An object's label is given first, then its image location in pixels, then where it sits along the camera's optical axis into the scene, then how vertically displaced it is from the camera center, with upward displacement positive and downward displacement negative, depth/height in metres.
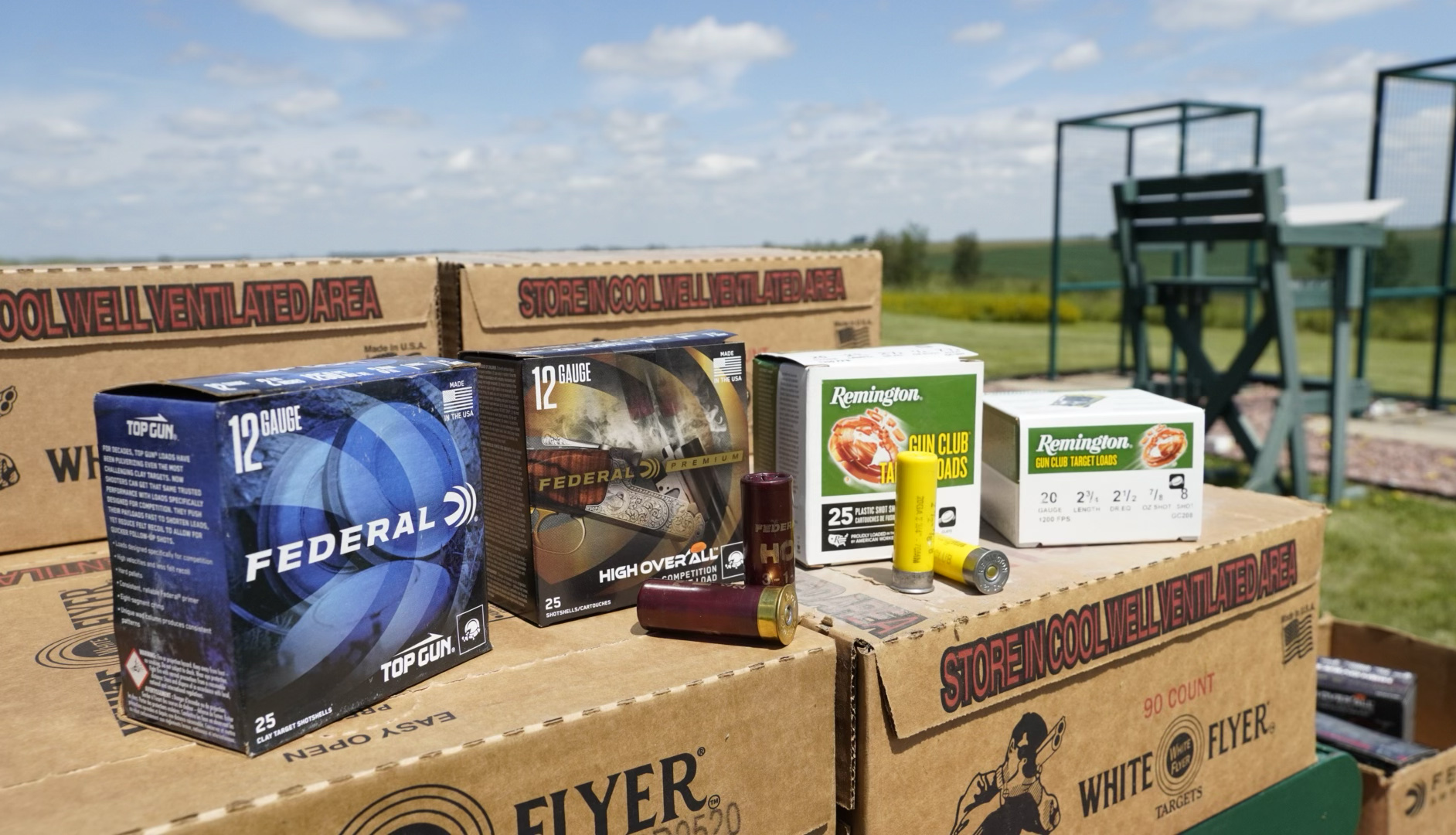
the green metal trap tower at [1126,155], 7.89 -0.47
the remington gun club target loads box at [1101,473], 0.42 -0.09
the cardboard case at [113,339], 0.42 -0.02
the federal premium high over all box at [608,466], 0.33 -0.07
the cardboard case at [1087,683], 0.33 -0.17
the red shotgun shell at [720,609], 0.31 -0.11
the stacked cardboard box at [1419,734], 0.51 -0.29
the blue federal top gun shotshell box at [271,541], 0.25 -0.07
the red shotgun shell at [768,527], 0.34 -0.09
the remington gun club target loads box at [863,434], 0.39 -0.06
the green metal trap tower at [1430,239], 6.94 -0.60
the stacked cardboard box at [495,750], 0.23 -0.13
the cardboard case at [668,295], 0.48 +0.00
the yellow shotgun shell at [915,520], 0.37 -0.09
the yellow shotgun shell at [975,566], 0.37 -0.12
